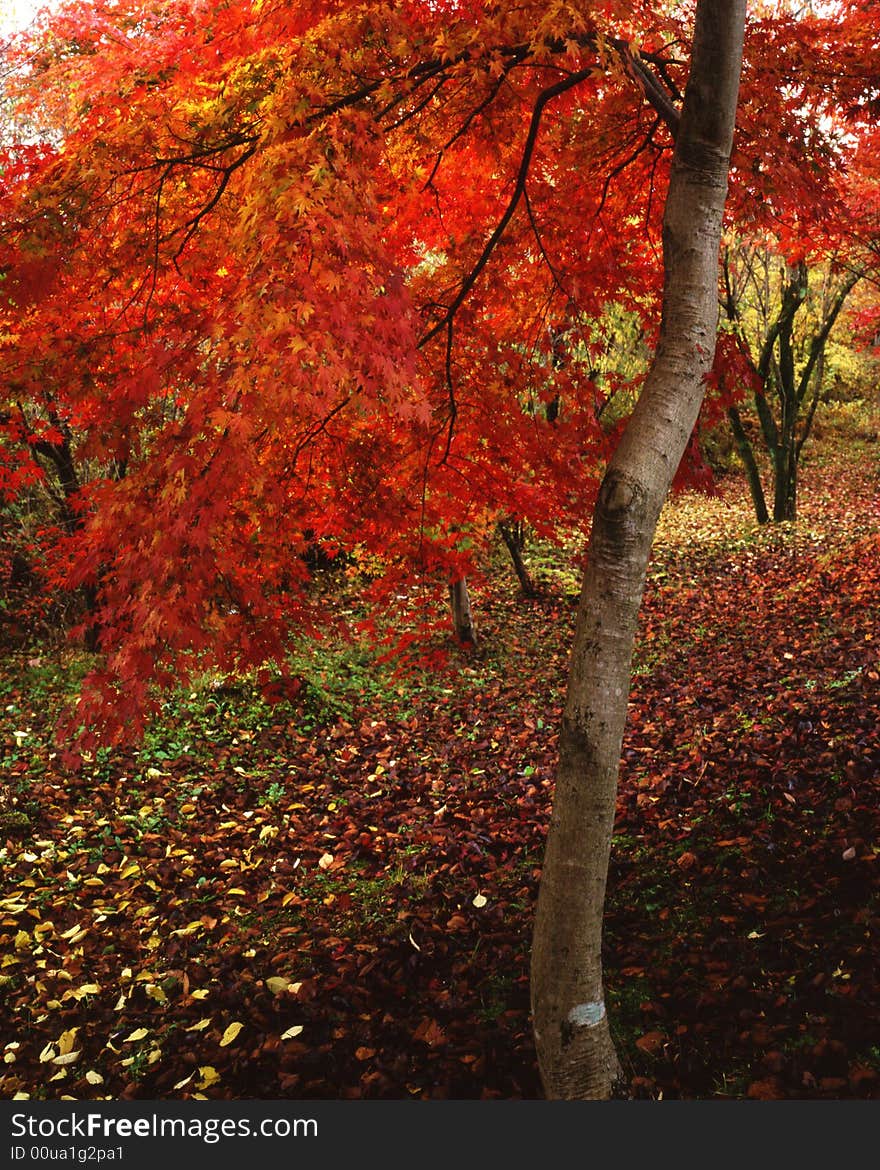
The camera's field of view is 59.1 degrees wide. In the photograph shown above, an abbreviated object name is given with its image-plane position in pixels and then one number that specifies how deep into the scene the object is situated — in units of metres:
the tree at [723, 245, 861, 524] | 13.02
